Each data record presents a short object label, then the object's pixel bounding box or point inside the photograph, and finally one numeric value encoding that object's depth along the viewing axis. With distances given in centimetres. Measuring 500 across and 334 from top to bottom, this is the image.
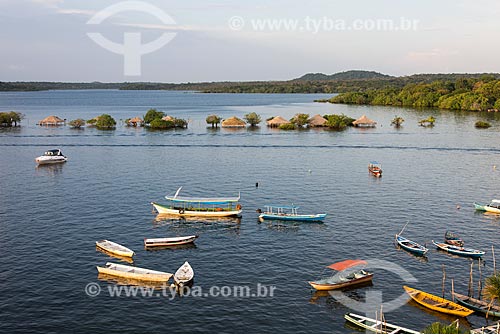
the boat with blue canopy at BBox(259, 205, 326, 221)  6825
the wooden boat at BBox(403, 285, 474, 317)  4345
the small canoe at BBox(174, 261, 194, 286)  4859
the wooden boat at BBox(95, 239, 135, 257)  5559
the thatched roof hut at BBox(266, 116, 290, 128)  18081
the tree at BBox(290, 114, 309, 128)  17812
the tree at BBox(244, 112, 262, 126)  18170
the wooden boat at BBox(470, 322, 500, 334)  3702
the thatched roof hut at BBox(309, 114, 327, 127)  17950
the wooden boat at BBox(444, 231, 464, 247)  5839
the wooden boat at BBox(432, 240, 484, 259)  5603
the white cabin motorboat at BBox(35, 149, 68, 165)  10856
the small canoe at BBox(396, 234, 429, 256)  5719
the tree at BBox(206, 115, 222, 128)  18125
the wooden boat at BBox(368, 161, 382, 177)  9681
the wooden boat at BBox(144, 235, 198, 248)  5906
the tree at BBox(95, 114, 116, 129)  17650
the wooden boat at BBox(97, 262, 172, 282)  4969
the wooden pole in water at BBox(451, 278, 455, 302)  4552
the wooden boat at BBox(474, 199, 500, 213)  7238
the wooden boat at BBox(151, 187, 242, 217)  7069
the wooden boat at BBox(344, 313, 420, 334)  3982
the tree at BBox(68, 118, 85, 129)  17800
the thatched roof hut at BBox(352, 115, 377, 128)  18041
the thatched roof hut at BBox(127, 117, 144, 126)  18512
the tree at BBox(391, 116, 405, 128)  17862
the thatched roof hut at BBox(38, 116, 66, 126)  18638
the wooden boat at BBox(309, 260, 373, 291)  4856
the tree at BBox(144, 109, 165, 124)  18050
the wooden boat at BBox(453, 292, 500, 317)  4300
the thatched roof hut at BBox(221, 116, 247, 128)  18012
